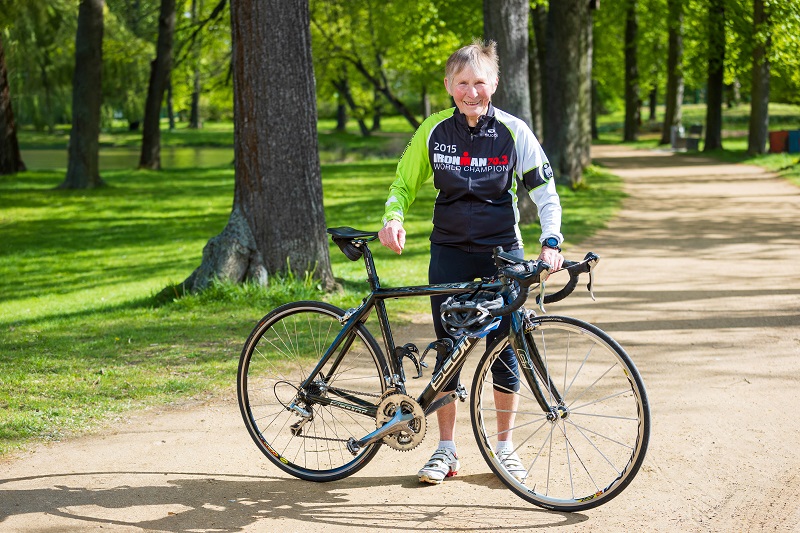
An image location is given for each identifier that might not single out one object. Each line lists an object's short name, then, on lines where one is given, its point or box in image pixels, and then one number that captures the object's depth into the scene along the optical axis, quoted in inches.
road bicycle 166.4
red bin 1147.3
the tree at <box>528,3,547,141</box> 1079.7
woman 169.5
